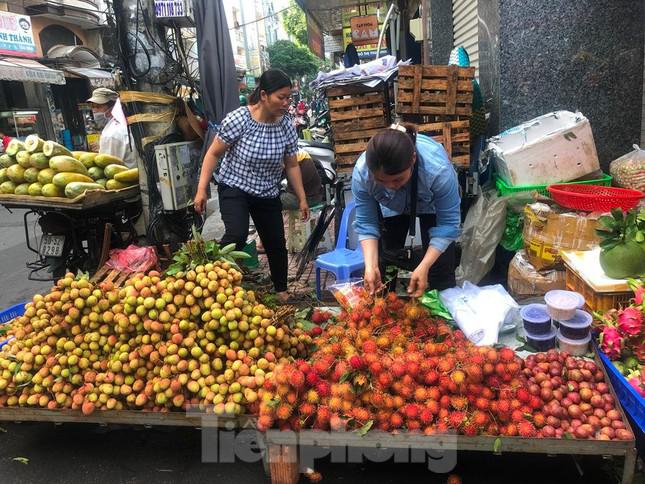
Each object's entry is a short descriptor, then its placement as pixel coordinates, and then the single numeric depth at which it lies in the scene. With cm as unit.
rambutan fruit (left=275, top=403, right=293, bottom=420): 212
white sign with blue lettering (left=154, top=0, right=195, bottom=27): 422
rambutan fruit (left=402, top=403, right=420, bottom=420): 207
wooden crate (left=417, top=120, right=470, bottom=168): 438
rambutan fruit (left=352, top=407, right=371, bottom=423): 209
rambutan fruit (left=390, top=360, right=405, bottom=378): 212
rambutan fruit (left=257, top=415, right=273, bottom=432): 215
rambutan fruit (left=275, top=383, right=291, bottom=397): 216
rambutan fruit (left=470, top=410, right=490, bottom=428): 204
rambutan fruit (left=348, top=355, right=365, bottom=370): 214
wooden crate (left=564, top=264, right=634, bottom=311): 267
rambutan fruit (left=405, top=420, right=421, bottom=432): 207
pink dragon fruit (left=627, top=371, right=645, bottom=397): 214
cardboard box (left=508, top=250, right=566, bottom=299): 361
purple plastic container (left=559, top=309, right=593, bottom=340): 252
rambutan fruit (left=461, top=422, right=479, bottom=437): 203
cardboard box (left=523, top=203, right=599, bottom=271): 353
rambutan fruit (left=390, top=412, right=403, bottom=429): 207
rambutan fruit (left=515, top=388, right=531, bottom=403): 214
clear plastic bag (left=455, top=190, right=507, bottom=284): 413
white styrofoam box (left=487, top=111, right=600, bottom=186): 396
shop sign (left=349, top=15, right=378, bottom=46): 1234
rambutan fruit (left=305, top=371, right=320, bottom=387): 218
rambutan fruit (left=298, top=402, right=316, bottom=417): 212
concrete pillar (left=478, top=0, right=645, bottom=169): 437
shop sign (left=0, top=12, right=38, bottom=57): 1410
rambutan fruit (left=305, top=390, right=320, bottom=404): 215
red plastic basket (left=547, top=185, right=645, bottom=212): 340
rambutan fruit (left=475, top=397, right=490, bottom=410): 208
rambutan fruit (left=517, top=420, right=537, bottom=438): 203
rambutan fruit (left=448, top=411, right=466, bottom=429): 204
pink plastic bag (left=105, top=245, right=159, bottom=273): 362
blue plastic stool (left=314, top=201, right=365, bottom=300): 399
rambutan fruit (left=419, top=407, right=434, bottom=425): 206
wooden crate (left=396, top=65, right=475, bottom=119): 440
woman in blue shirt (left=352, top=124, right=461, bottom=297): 220
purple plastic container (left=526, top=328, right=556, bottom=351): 259
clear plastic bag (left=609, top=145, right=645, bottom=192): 371
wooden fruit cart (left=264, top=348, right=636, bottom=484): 200
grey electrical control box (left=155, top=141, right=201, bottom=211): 413
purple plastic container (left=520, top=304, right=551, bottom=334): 258
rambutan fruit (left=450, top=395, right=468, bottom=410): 207
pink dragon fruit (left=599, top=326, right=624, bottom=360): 239
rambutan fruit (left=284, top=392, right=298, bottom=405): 215
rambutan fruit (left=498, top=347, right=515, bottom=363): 219
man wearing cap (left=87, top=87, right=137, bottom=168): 478
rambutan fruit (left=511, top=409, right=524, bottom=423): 208
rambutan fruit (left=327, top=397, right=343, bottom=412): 210
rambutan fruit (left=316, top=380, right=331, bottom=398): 215
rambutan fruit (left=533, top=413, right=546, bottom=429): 209
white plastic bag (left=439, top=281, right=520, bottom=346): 262
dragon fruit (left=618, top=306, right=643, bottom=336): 235
